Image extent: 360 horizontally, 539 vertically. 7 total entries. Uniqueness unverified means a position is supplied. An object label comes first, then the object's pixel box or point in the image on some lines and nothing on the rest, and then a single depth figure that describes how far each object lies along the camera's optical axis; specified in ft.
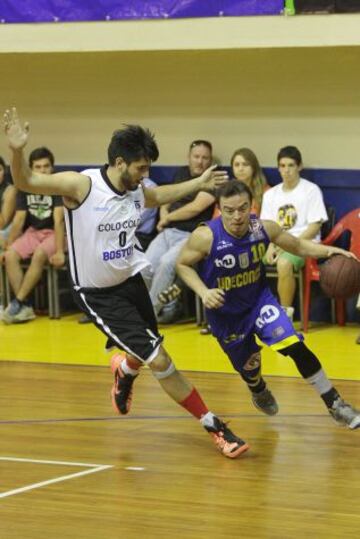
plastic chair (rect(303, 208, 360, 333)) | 42.43
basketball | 37.43
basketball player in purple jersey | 27.83
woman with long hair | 43.69
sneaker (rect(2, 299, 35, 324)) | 46.53
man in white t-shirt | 42.33
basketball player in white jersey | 27.20
